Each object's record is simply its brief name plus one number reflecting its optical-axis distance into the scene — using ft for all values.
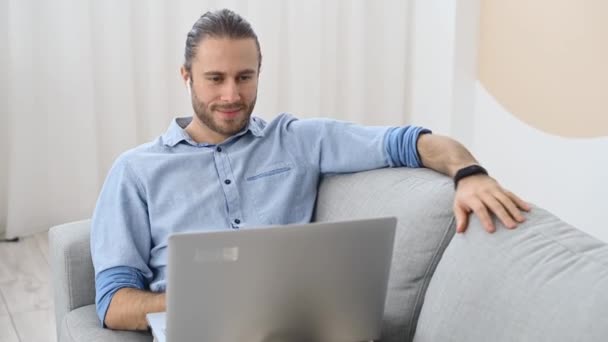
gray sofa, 6.99
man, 8.31
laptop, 6.89
